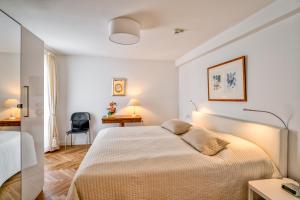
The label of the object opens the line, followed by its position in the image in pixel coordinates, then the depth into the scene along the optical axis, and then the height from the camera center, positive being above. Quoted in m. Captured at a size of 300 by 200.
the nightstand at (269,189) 1.38 -0.81
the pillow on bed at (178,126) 2.84 -0.48
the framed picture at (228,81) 2.39 +0.31
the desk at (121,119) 4.03 -0.49
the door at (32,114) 1.90 -0.18
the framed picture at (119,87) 4.52 +0.36
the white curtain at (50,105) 3.87 -0.13
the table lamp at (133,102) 4.35 -0.06
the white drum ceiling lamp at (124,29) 2.20 +0.97
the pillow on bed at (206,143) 1.94 -0.54
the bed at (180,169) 1.46 -0.68
